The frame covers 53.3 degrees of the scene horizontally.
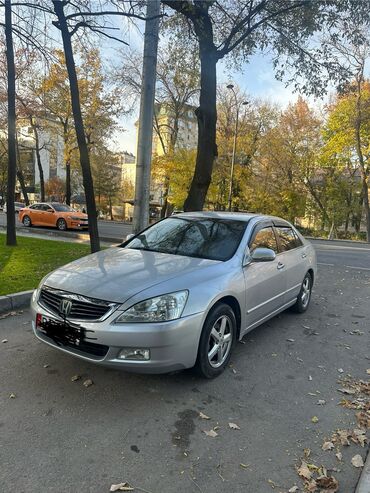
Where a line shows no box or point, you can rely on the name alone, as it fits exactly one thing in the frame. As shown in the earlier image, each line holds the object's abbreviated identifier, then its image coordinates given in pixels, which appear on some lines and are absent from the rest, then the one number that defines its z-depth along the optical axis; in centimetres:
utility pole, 736
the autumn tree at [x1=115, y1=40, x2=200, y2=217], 2822
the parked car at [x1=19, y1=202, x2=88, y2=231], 1883
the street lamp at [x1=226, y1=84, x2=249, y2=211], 2850
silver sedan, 304
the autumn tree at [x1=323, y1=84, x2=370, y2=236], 2756
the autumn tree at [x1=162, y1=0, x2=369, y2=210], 987
